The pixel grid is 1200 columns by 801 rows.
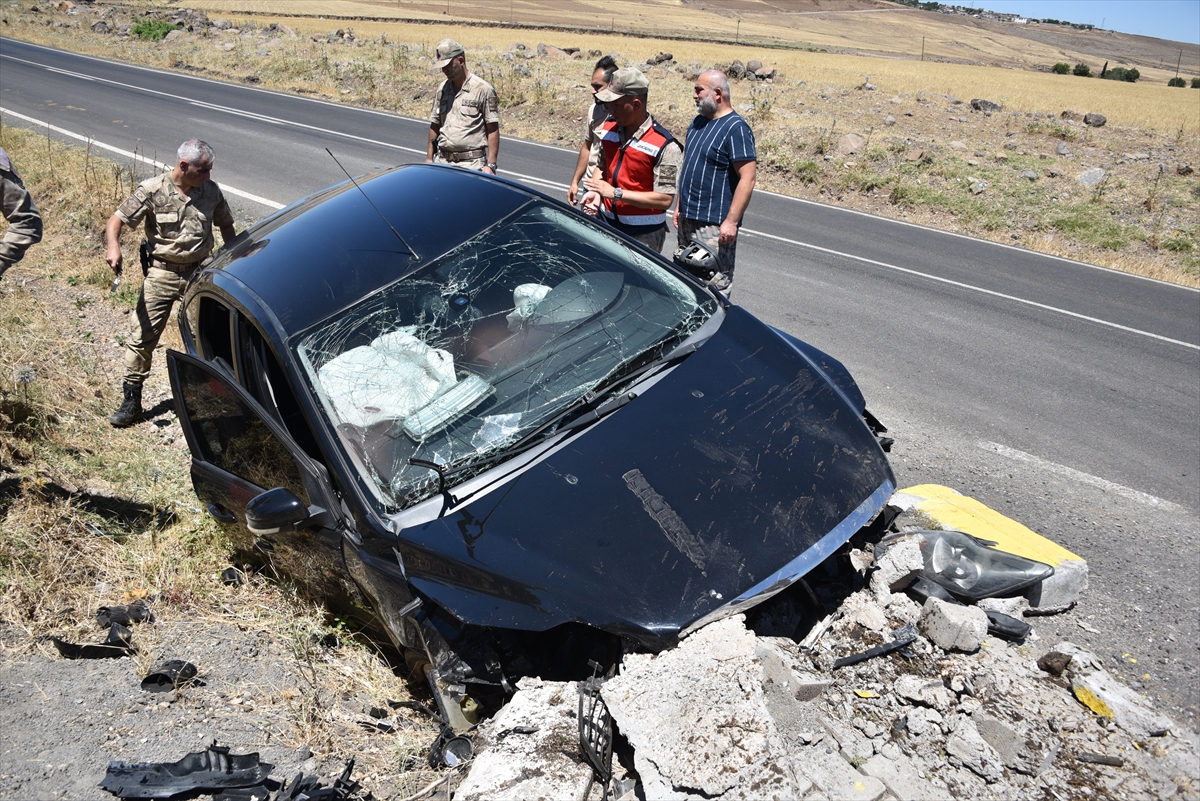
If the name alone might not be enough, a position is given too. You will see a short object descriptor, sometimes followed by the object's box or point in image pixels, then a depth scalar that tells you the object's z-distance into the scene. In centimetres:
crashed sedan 264
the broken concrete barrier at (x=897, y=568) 303
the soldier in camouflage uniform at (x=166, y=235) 529
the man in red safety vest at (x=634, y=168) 545
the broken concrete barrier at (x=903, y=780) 226
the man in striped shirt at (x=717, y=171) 563
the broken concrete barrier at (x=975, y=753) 236
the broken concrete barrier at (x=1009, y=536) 341
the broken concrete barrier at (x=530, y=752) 231
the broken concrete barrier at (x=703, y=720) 220
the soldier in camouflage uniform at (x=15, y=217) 482
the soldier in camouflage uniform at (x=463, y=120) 744
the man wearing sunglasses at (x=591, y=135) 668
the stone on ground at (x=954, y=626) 276
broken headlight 323
